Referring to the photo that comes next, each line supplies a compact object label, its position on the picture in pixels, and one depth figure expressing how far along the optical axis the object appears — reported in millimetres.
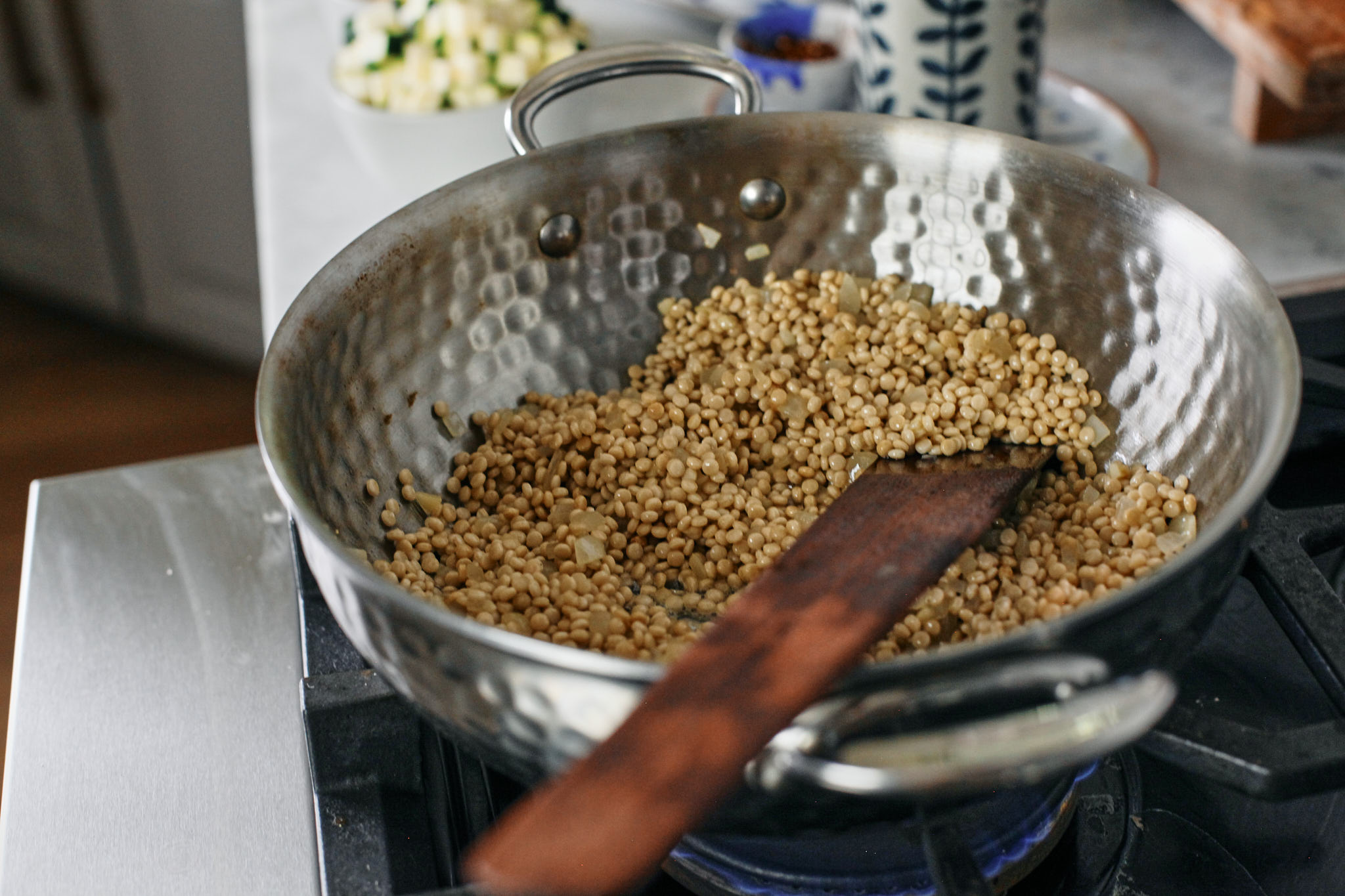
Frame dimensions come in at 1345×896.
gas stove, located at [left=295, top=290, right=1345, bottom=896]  624
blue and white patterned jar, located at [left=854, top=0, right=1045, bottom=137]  1062
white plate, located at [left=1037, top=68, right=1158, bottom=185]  1145
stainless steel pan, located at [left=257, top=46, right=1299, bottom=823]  454
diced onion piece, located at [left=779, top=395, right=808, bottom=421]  885
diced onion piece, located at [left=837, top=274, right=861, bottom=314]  919
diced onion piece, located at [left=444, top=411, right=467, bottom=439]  871
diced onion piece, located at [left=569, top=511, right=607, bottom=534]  818
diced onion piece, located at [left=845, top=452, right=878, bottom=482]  853
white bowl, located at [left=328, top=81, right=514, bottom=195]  1120
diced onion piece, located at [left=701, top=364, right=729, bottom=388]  915
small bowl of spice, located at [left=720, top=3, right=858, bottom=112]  1229
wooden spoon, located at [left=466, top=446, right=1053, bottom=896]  420
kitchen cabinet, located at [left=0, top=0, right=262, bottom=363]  2215
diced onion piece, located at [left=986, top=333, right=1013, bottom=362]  880
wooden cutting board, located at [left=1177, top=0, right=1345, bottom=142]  1105
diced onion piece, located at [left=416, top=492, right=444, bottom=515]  817
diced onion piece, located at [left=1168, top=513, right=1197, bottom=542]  744
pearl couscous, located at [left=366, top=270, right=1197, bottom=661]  734
